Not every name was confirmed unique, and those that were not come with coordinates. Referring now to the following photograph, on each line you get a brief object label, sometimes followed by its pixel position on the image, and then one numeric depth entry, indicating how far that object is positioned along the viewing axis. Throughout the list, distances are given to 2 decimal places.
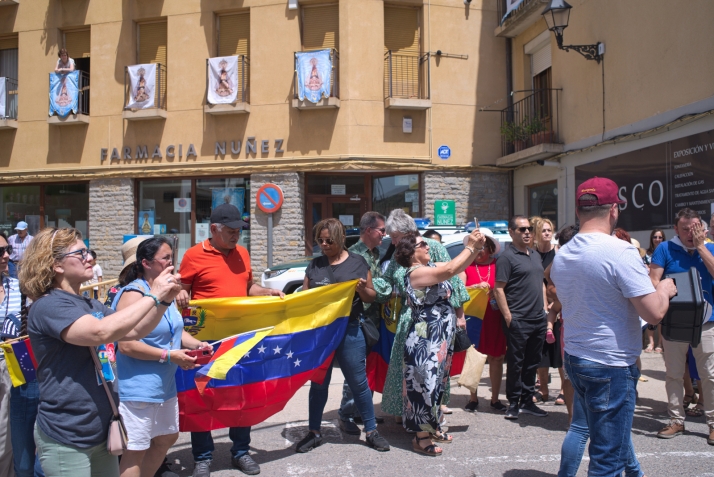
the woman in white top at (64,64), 15.25
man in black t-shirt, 5.91
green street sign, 14.60
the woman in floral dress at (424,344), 4.81
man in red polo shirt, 4.51
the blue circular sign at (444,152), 14.74
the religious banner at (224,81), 14.43
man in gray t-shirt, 3.01
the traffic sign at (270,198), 14.37
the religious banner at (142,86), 14.91
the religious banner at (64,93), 15.30
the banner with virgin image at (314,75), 14.00
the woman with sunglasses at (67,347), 2.69
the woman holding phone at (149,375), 3.51
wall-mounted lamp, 11.62
